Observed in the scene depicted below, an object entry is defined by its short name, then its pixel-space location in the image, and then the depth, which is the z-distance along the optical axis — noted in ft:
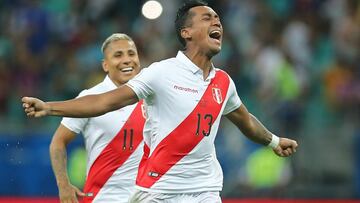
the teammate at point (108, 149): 53.06
